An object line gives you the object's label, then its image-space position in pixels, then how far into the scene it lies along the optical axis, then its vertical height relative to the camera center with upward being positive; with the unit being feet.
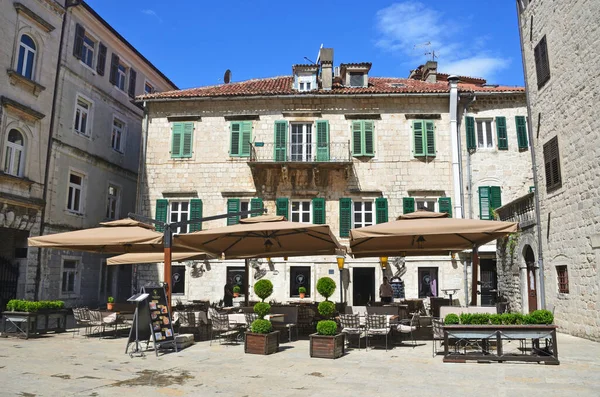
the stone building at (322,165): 66.39 +15.76
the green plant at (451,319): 29.07 -2.03
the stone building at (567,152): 38.50 +11.26
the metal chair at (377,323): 32.94 -2.61
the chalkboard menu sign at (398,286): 64.80 -0.34
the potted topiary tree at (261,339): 31.09 -3.50
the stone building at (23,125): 52.90 +17.13
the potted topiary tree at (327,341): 29.78 -3.49
